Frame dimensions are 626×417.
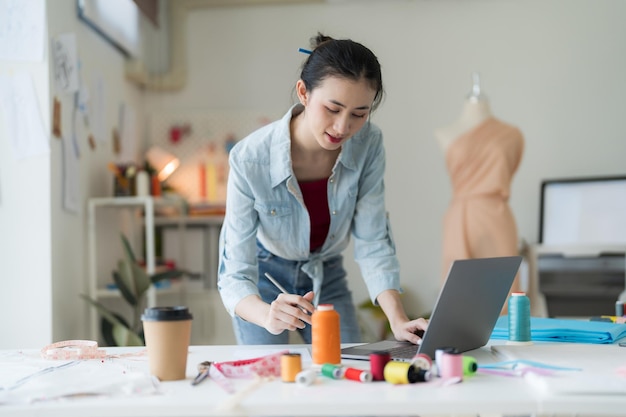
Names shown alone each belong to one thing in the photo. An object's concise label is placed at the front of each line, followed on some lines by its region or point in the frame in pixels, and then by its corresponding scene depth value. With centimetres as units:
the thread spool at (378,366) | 123
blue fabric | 163
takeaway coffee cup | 124
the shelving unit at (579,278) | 383
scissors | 123
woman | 165
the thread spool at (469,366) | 125
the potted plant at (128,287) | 338
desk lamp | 427
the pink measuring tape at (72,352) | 153
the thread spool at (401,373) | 120
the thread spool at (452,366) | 122
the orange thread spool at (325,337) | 135
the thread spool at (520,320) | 161
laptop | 134
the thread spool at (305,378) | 119
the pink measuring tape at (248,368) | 128
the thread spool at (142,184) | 363
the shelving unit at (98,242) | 348
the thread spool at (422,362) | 124
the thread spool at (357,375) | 122
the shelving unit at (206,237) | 423
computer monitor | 406
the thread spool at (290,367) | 123
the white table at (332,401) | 107
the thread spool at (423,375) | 122
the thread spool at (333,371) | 125
